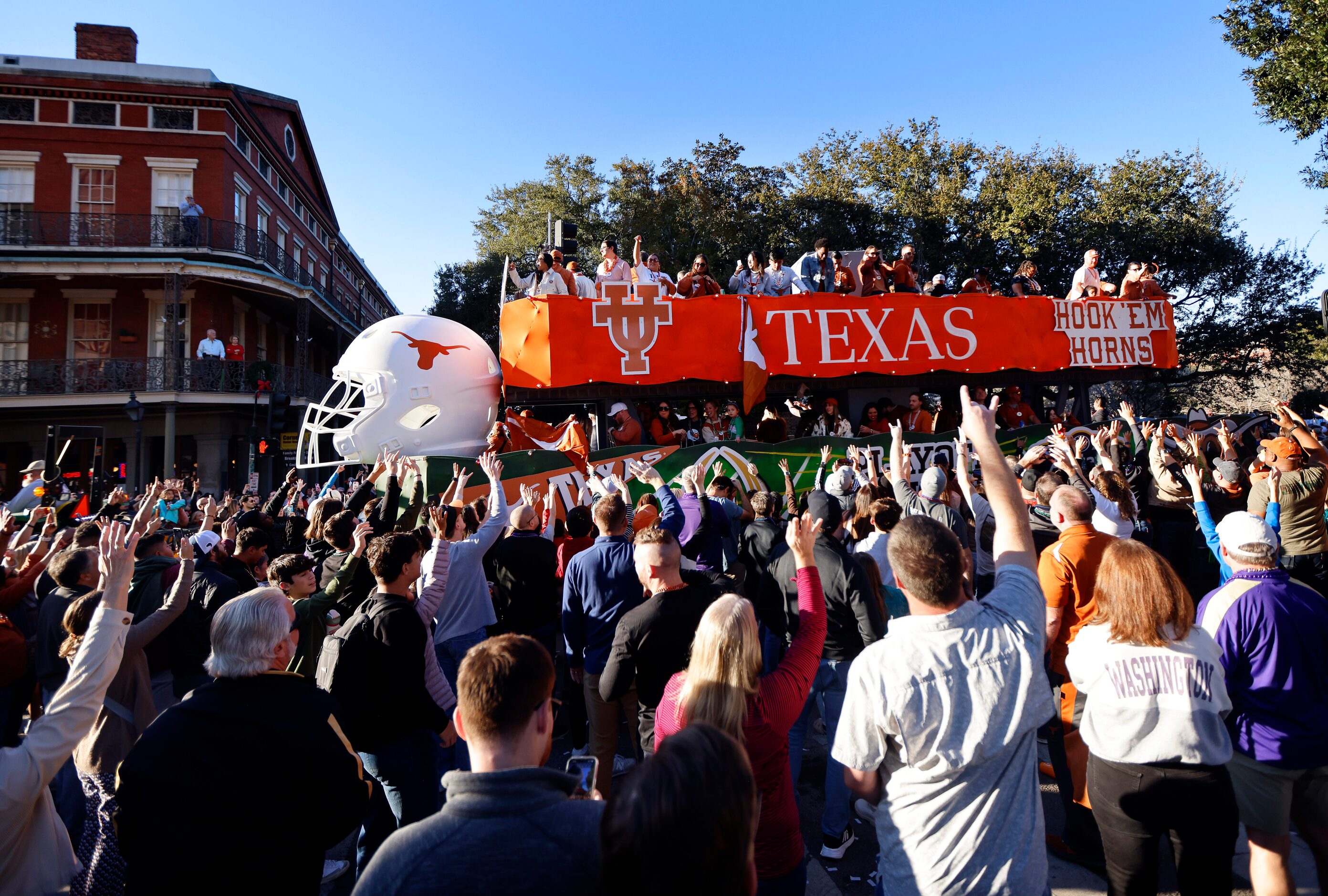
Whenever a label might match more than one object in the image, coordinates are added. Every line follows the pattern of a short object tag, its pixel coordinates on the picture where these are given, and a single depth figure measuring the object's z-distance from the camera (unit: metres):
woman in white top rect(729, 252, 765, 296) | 11.35
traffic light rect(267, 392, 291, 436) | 13.61
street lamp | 16.12
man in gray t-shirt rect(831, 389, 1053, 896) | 2.05
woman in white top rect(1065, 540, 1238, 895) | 2.54
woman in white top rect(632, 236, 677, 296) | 11.22
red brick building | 20.42
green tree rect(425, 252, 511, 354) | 31.34
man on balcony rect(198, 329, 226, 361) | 20.62
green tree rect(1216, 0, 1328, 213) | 12.80
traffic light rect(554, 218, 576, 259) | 11.52
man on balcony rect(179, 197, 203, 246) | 21.44
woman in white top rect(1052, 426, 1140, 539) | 4.25
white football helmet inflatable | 9.68
